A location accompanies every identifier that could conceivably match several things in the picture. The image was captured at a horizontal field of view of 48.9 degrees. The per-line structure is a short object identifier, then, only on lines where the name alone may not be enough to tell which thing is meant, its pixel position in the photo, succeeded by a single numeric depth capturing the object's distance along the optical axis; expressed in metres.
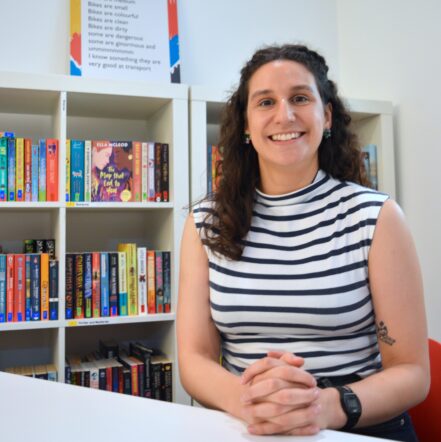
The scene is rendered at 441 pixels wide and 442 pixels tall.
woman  1.02
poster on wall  2.05
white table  0.59
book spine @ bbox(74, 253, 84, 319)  1.76
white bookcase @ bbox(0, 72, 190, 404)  1.75
